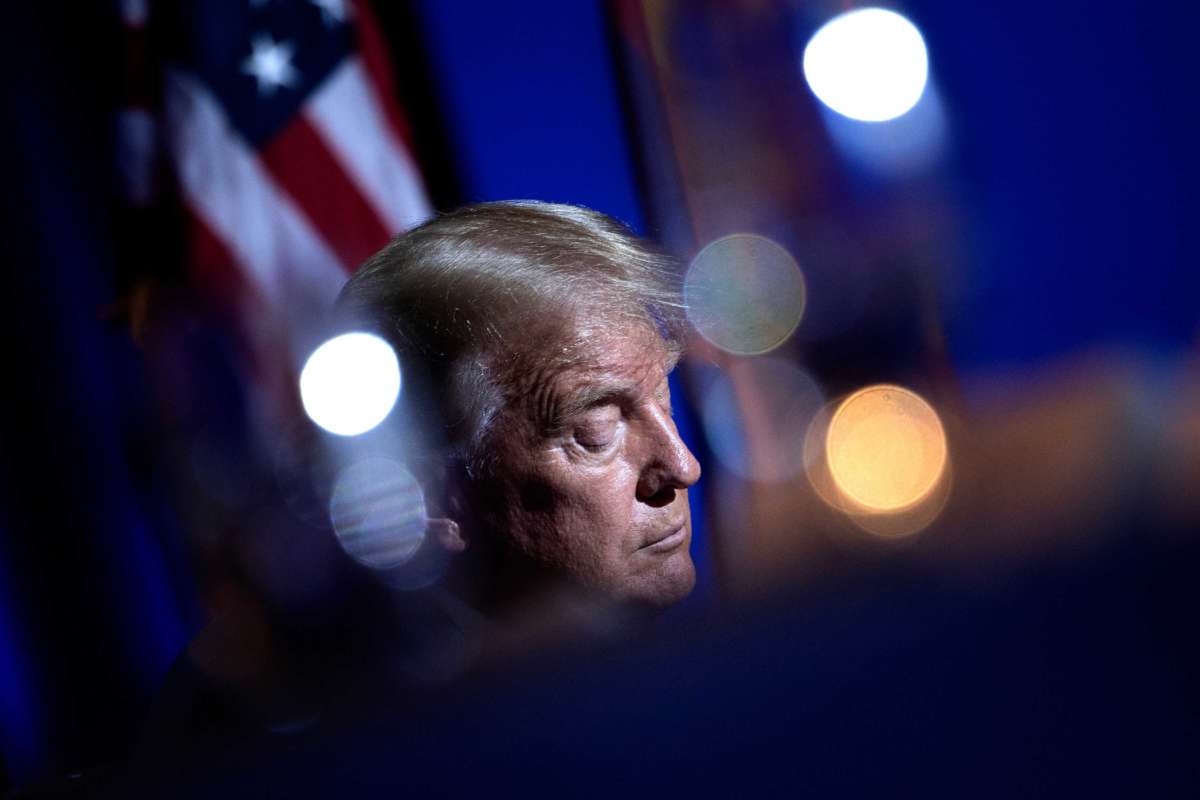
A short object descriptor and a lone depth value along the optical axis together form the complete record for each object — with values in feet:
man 10.12
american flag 13.15
